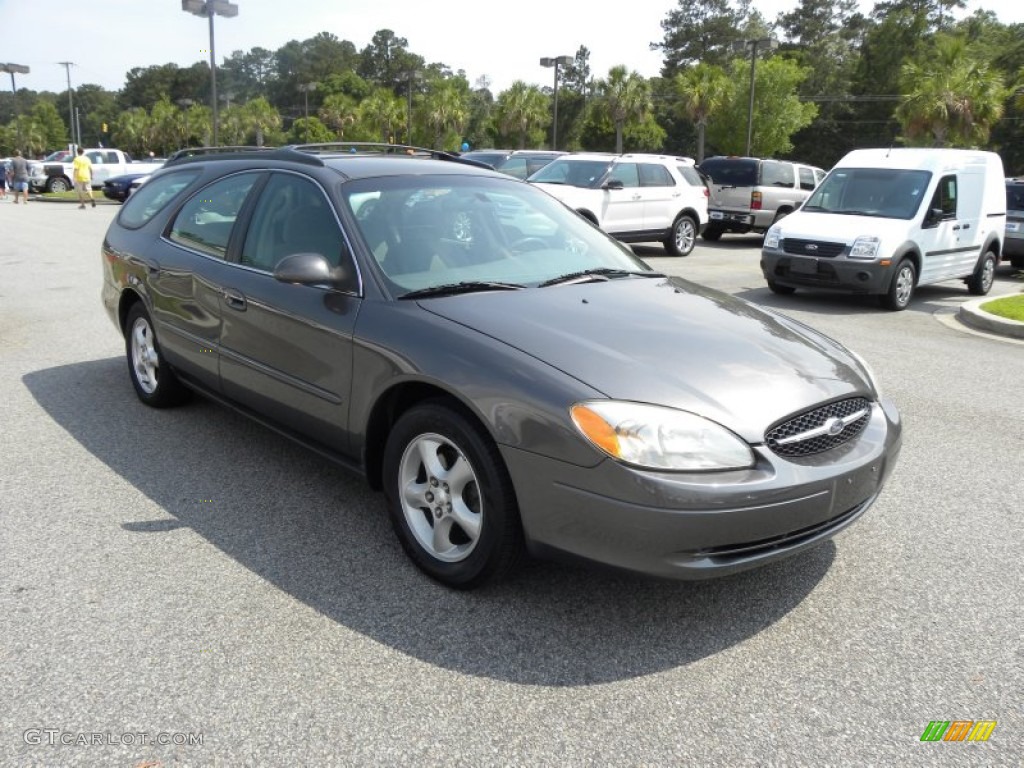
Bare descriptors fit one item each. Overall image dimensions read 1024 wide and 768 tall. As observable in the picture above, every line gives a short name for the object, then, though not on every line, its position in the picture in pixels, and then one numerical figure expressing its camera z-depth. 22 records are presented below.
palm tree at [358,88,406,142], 66.06
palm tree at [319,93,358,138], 77.56
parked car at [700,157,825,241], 18.94
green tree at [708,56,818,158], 51.06
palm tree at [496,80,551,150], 57.84
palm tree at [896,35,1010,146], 34.62
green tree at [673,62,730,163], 46.22
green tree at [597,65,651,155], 51.19
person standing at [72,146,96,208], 25.25
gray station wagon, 2.83
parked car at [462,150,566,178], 19.36
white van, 10.53
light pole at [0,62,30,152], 45.06
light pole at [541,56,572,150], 38.22
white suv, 15.27
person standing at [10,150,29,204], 28.64
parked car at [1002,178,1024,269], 15.37
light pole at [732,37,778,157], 30.69
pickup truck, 34.47
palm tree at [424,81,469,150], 59.31
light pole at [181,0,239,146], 25.55
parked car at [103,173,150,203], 29.38
